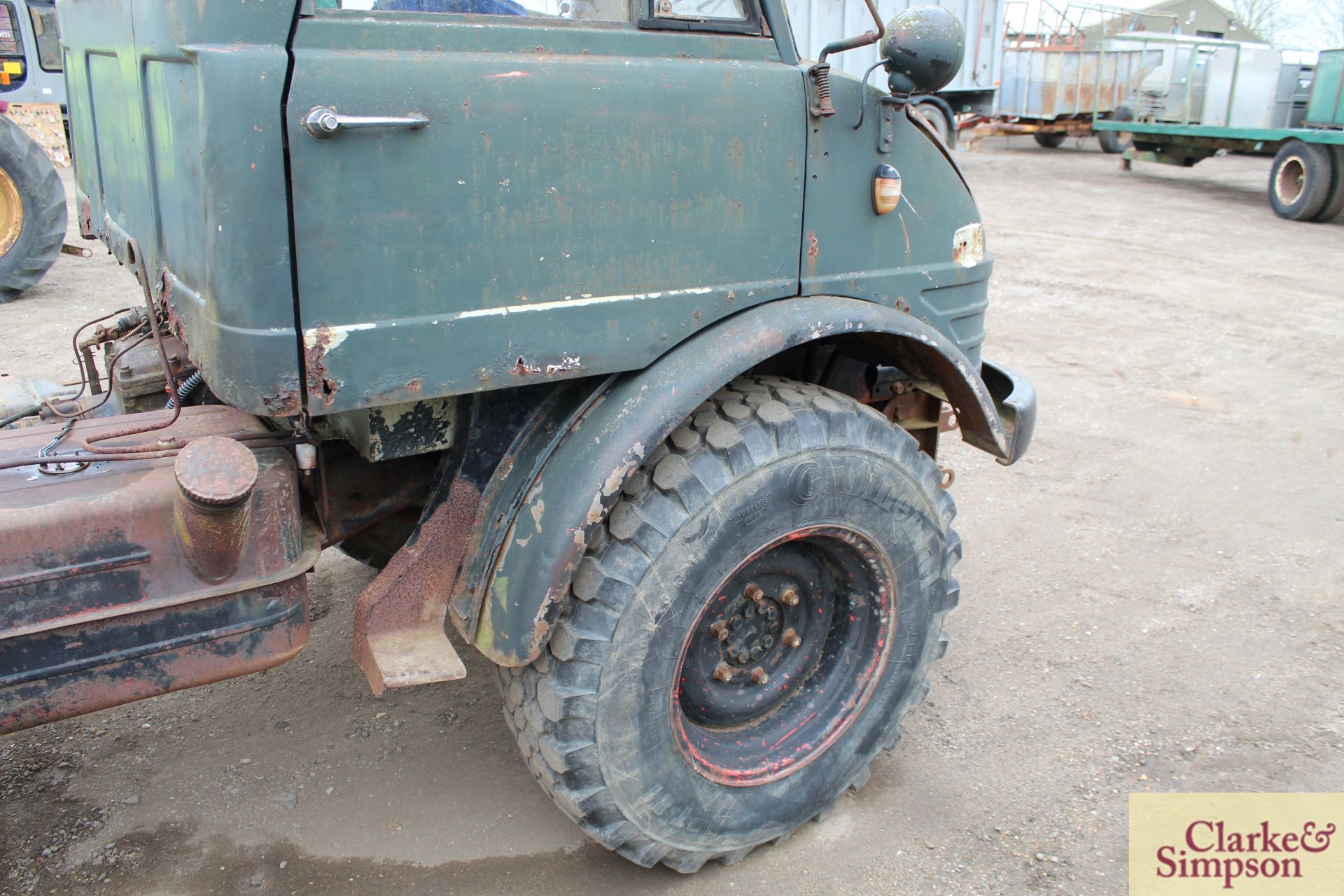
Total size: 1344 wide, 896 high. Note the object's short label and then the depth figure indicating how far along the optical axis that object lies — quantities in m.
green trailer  11.79
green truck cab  1.77
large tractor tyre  7.02
